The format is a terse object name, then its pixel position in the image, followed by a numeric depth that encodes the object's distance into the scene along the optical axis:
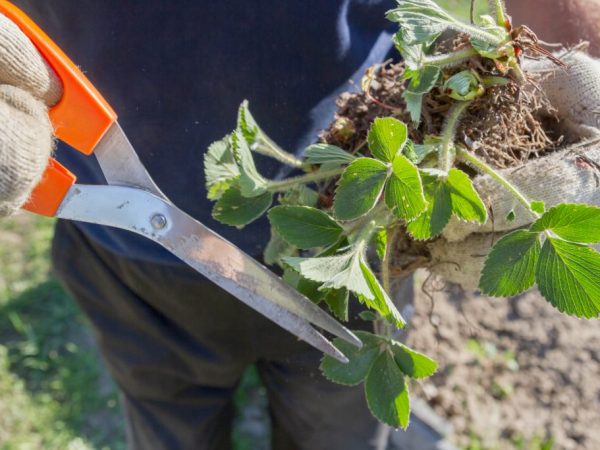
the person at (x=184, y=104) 0.64
